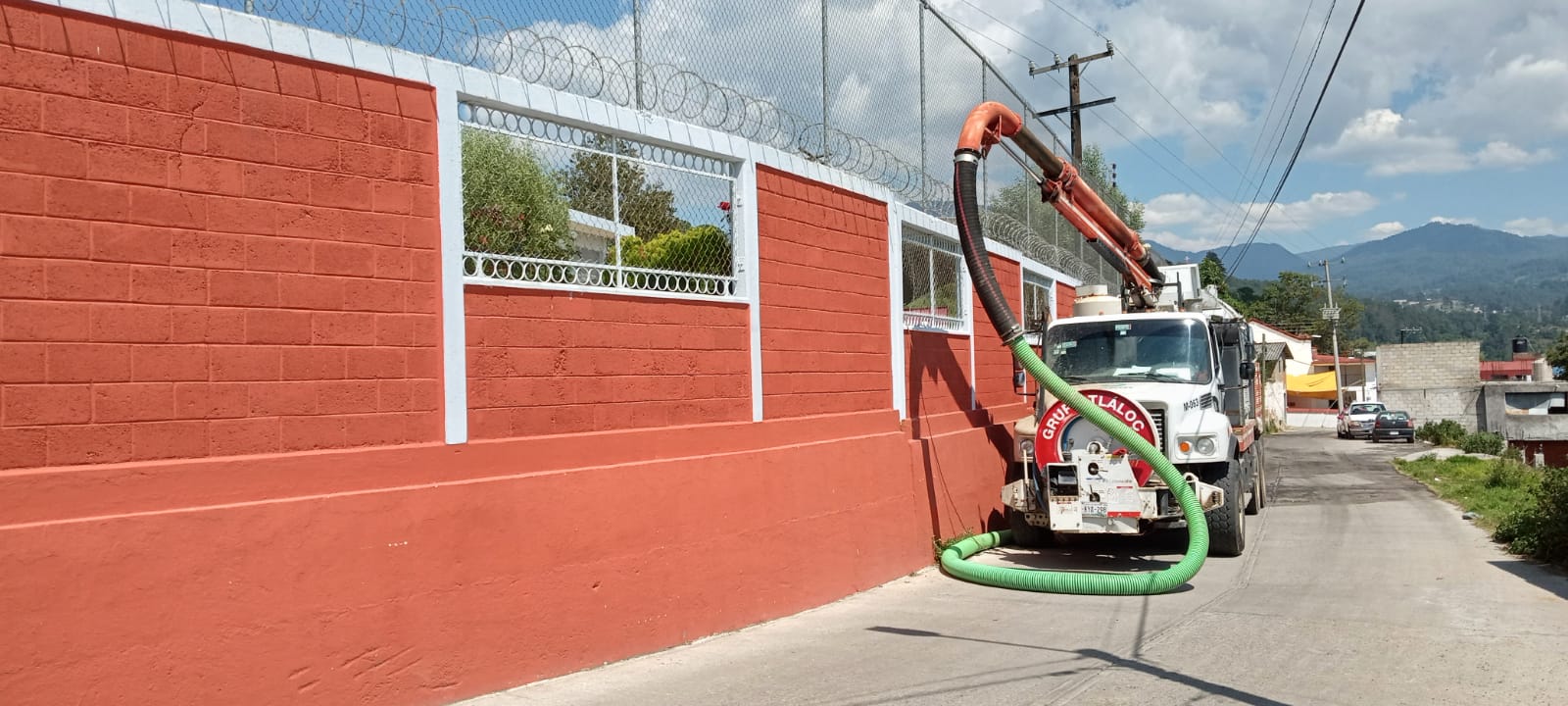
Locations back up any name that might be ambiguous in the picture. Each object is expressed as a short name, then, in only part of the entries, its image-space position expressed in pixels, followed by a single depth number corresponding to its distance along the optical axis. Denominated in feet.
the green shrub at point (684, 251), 23.98
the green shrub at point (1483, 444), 103.24
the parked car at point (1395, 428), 123.03
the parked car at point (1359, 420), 133.59
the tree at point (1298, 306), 295.48
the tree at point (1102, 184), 64.64
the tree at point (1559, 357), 265.54
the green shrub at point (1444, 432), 118.93
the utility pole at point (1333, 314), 192.65
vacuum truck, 32.37
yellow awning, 191.72
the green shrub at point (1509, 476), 55.06
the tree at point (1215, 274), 246.27
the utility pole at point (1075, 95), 81.00
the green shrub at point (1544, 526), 32.40
